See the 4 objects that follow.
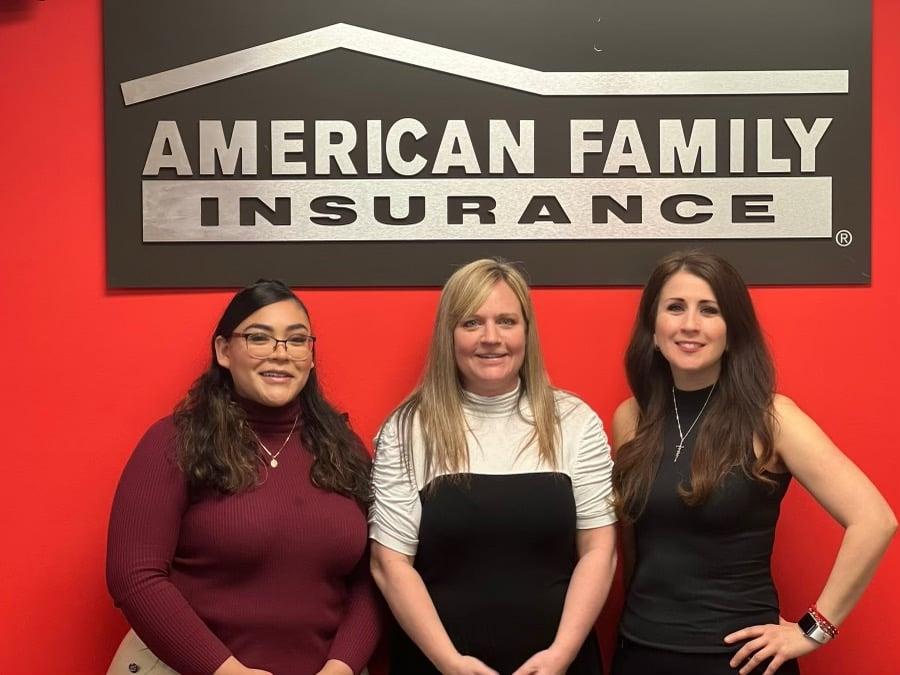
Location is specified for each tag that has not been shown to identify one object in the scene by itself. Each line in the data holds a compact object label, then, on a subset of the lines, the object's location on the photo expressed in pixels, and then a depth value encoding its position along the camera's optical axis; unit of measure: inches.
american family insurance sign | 100.7
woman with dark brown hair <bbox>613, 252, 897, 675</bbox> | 82.0
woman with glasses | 80.2
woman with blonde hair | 83.1
